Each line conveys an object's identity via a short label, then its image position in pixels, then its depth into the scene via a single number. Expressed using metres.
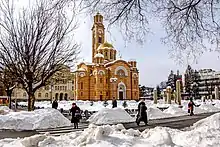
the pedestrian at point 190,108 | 17.04
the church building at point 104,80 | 43.73
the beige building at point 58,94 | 59.74
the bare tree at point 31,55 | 13.00
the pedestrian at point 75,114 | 10.30
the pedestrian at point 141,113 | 10.52
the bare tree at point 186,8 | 5.04
